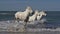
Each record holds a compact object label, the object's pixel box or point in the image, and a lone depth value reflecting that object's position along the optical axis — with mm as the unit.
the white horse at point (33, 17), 21988
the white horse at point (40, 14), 22517
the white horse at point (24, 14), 18797
